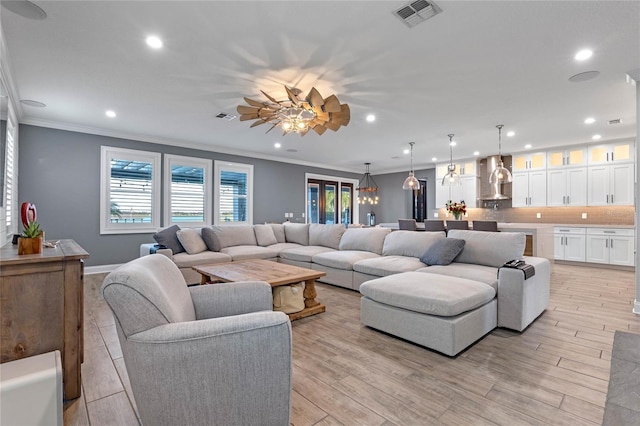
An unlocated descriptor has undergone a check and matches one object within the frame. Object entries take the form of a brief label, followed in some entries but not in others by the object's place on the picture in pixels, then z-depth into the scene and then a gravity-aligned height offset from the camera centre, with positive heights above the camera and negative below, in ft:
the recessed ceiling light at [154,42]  8.59 +5.07
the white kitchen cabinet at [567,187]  21.54 +2.21
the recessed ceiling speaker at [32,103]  13.51 +5.15
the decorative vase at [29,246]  5.97 -0.64
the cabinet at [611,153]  19.81 +4.35
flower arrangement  20.93 +0.48
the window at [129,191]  18.33 +1.51
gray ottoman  7.76 -2.67
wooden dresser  5.32 -1.75
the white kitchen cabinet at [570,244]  20.92 -1.97
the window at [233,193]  23.34 +1.78
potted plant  5.99 -0.46
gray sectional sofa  8.11 -2.13
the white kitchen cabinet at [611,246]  18.99 -1.96
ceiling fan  10.24 +3.79
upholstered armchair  3.88 -1.96
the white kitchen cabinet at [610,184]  19.71 +2.18
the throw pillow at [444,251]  11.84 -1.44
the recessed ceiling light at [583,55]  9.24 +5.12
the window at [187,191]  20.75 +1.73
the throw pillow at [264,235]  20.07 -1.38
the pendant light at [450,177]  19.33 +2.53
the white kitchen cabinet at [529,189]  23.36 +2.19
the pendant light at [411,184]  19.67 +2.10
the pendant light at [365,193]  34.90 +2.65
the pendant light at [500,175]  16.87 +2.31
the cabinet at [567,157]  21.56 +4.40
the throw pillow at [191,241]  16.44 -1.46
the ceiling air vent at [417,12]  7.18 +5.09
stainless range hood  24.74 +2.73
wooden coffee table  10.32 -2.19
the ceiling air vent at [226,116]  15.29 +5.17
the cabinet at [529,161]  23.39 +4.40
